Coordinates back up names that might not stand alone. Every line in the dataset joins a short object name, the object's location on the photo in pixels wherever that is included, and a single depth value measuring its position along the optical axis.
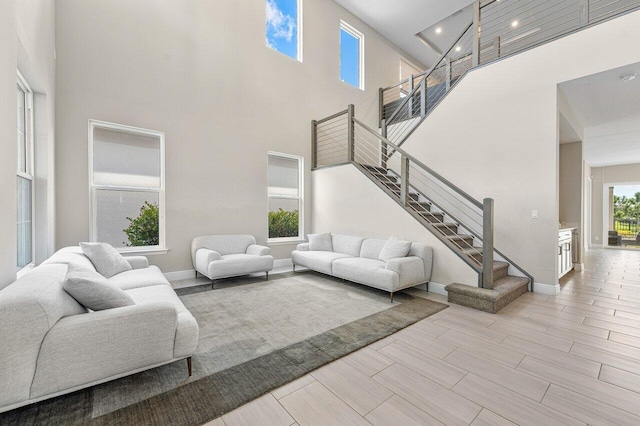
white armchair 4.19
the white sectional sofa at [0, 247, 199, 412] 1.41
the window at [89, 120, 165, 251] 4.10
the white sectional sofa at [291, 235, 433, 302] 3.68
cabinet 4.45
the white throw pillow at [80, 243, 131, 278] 3.09
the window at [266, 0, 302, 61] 5.91
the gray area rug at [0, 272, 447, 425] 1.62
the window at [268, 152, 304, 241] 5.99
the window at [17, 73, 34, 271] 2.83
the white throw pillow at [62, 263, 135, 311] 1.74
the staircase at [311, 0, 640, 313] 3.54
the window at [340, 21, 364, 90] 7.33
